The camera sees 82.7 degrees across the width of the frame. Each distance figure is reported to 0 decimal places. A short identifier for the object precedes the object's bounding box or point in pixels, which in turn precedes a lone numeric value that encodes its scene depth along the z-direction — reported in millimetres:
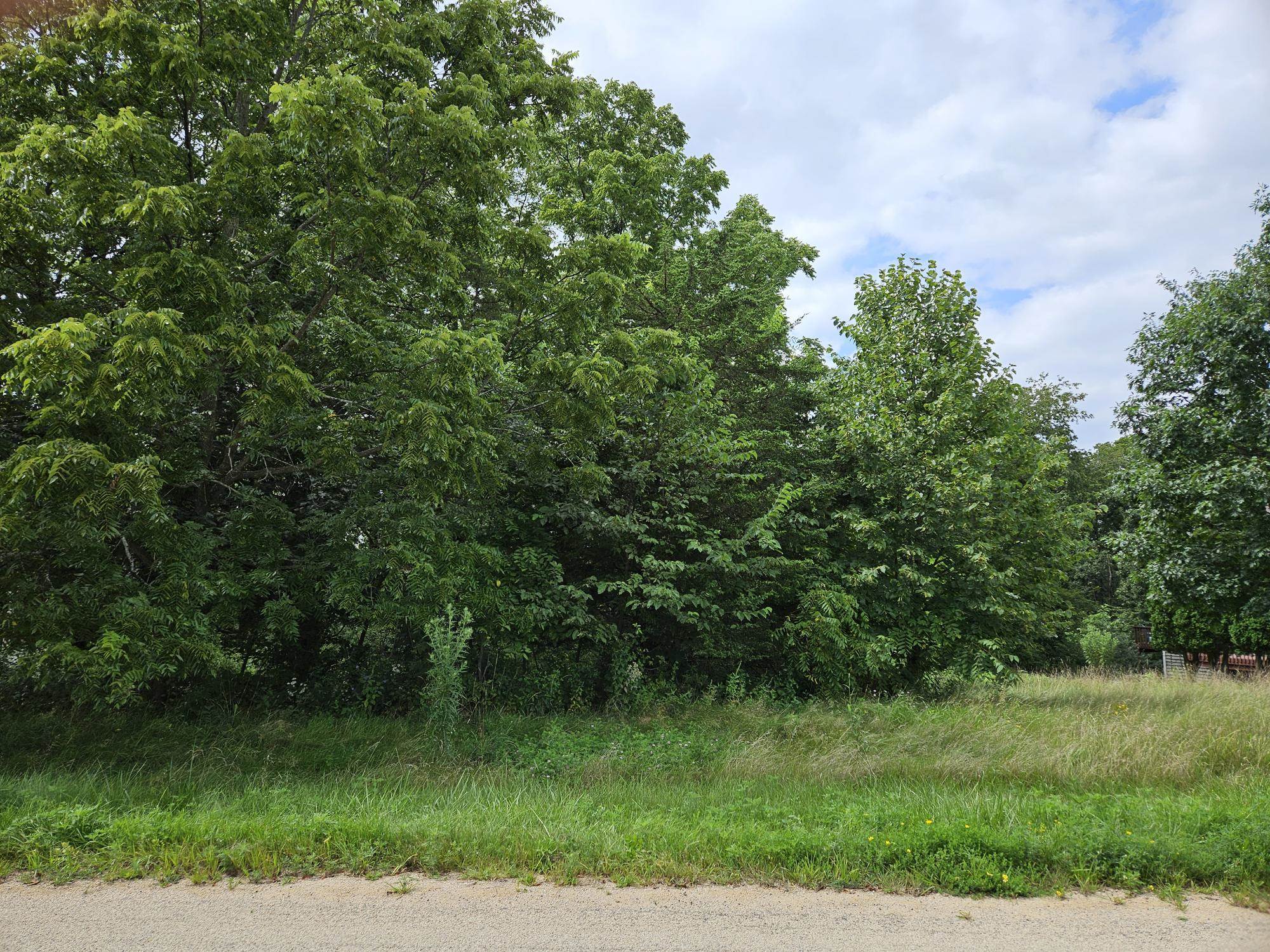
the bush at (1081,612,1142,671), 25500
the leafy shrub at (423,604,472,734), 7324
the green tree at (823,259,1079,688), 11797
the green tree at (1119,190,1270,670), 14293
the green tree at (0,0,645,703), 6047
